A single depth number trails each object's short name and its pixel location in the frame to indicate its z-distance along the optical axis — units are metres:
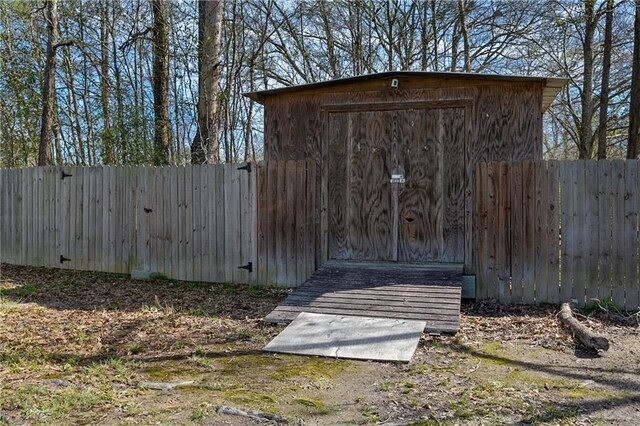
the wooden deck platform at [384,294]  5.48
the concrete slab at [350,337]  4.48
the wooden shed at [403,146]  6.78
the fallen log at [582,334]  4.46
